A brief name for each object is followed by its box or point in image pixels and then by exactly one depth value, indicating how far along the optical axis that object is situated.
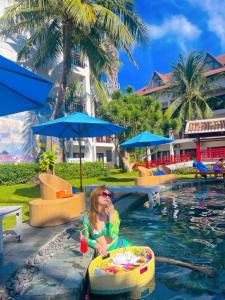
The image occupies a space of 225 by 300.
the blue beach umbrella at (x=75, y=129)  7.20
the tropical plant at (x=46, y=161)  11.46
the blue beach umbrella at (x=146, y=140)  11.16
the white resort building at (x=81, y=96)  20.56
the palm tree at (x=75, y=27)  13.47
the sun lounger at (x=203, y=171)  13.60
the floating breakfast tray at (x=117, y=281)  2.74
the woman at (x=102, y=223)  3.29
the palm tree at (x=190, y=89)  27.59
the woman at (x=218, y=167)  13.46
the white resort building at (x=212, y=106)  22.71
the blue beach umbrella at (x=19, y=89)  2.68
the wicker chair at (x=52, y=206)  4.85
